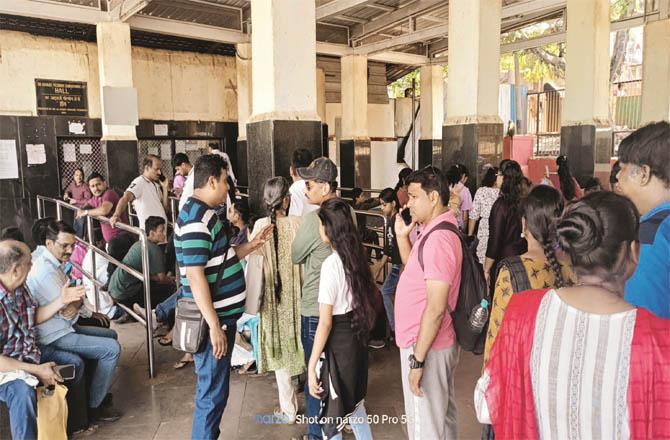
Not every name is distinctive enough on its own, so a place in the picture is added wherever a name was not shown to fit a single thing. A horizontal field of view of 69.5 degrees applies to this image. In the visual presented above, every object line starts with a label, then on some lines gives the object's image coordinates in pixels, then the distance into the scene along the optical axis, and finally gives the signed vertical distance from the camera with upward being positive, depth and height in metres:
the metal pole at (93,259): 4.55 -0.87
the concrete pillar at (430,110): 12.18 +1.34
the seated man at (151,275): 4.15 -0.94
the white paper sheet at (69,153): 8.42 +0.27
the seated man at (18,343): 2.40 -0.89
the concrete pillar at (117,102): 7.23 +0.99
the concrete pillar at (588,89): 6.61 +1.00
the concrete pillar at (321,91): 11.92 +1.81
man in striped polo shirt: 2.34 -0.57
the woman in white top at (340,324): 2.24 -0.75
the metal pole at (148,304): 3.47 -0.98
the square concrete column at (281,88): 3.81 +0.62
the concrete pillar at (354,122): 10.73 +0.95
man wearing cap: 2.52 -0.60
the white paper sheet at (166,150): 9.45 +0.33
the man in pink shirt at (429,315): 1.98 -0.65
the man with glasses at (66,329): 2.78 -0.93
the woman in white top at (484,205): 4.54 -0.40
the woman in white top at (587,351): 1.15 -0.47
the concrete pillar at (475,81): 5.64 +0.95
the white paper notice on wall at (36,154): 8.04 +0.25
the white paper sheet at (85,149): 8.56 +0.34
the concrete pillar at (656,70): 7.77 +1.45
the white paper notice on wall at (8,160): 7.84 +0.15
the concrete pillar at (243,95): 9.15 +1.36
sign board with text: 8.10 +1.21
